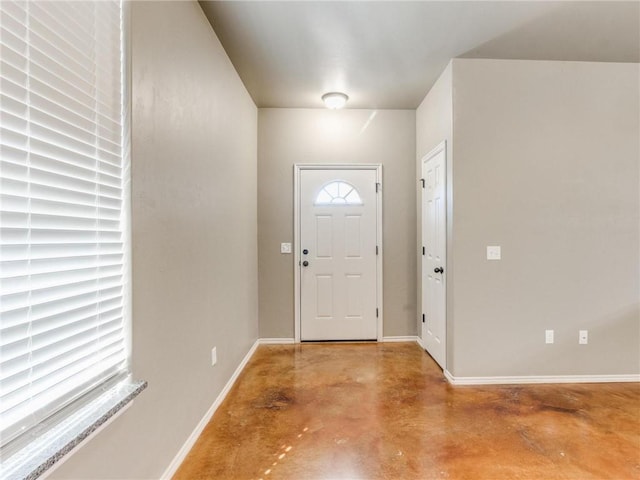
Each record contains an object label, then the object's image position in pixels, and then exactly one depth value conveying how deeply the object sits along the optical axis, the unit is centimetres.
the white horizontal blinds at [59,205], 87
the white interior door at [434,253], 283
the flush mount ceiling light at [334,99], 320
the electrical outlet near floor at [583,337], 264
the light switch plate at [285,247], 363
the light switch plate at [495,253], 262
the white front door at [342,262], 364
